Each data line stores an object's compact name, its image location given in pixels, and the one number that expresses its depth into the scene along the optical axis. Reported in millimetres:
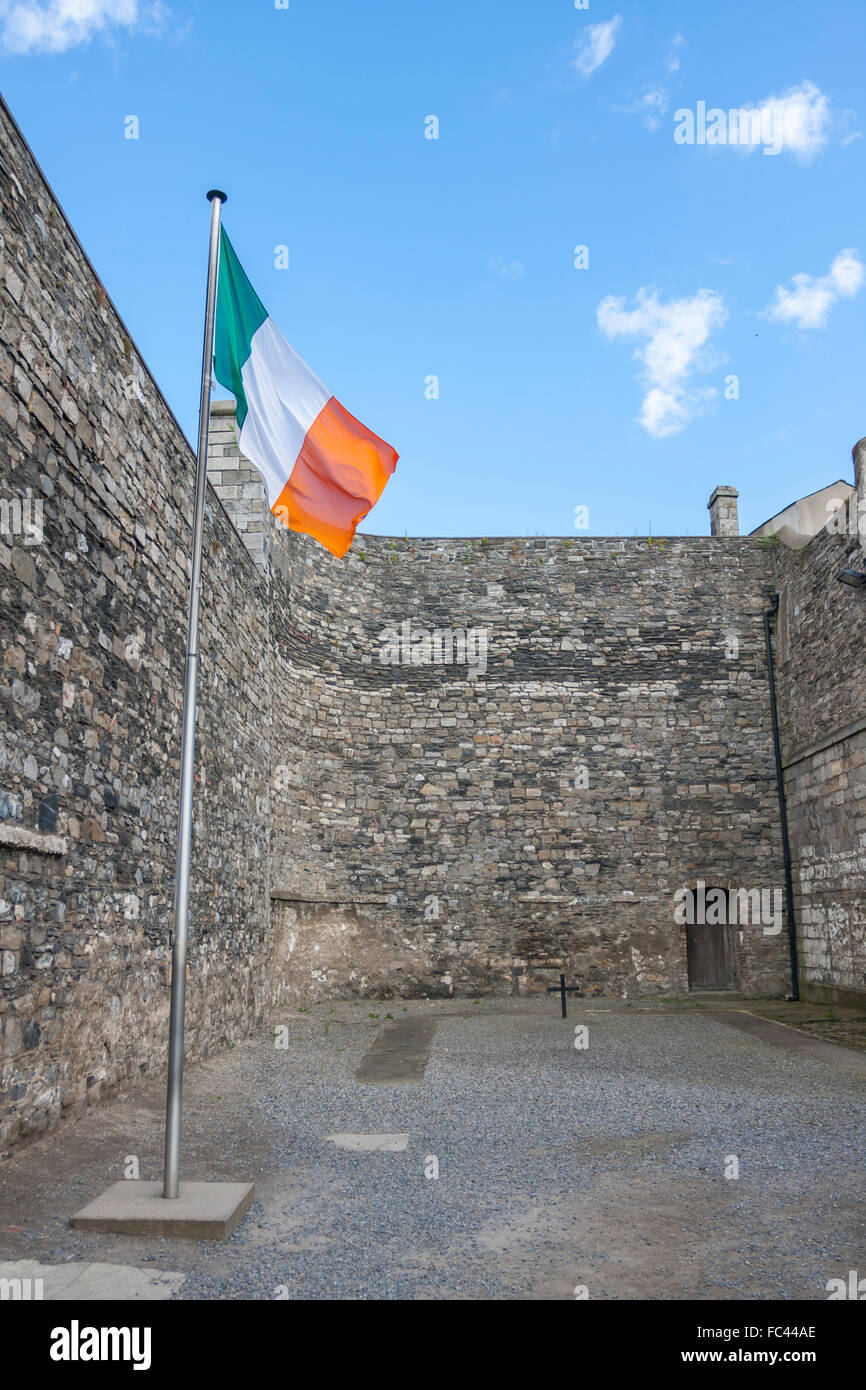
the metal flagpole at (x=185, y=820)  4172
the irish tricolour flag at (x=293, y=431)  5477
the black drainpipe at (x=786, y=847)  13242
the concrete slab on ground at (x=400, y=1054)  7914
